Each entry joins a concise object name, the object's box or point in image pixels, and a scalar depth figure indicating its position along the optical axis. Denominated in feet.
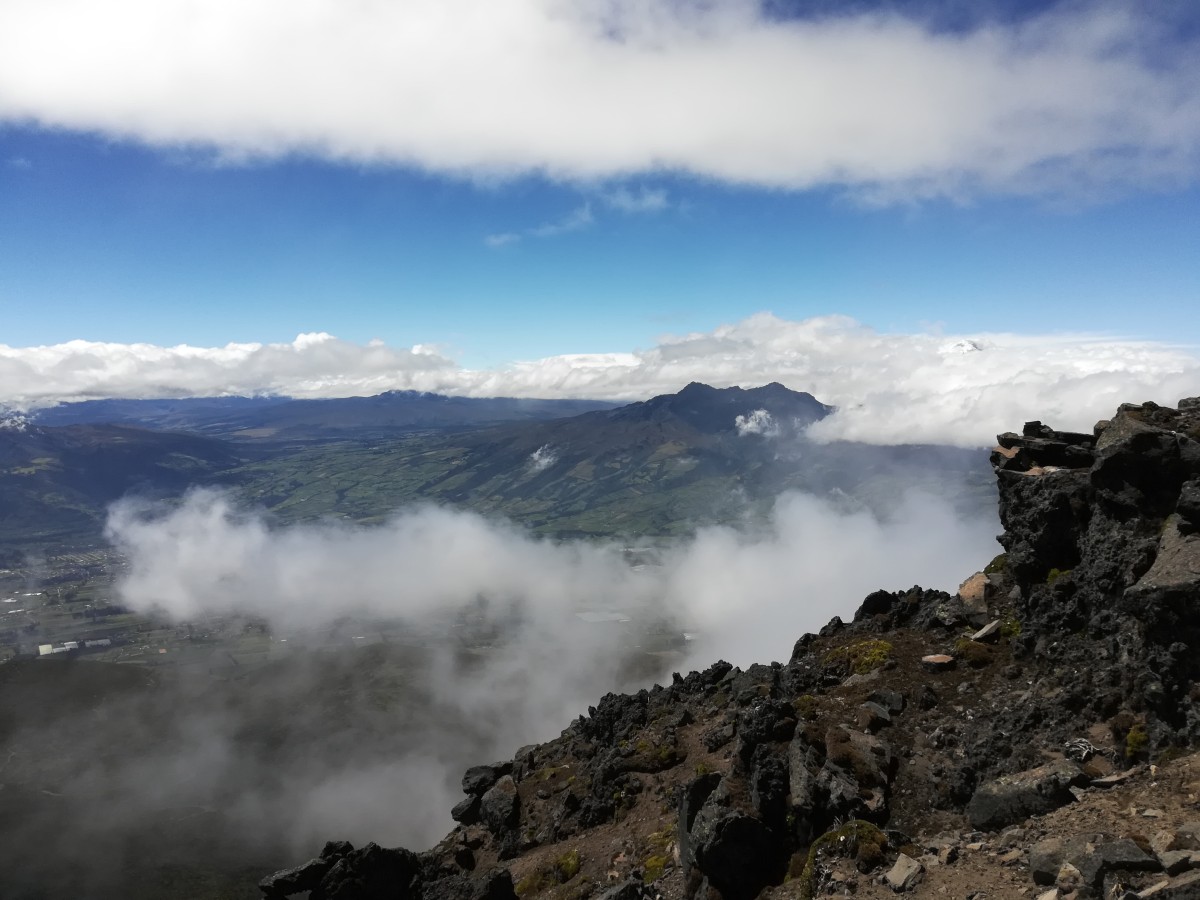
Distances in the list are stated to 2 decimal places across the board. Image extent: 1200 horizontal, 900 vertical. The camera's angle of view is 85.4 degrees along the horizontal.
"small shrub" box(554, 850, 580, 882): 145.07
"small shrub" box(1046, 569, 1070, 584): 130.15
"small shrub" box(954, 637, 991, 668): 136.46
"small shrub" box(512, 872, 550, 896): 144.46
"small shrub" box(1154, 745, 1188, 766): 82.38
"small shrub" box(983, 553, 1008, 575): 167.51
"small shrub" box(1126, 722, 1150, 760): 88.02
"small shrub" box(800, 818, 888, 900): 91.86
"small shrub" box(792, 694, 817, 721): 138.72
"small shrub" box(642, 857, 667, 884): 124.69
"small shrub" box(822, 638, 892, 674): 155.74
